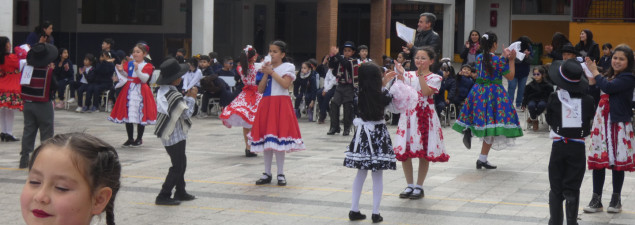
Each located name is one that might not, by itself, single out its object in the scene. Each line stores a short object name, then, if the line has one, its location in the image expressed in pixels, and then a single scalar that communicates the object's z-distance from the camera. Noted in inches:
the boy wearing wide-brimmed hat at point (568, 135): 299.7
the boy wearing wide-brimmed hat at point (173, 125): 362.3
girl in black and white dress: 335.6
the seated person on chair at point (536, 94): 702.5
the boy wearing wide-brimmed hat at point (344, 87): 663.8
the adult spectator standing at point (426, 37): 431.6
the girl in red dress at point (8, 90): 587.8
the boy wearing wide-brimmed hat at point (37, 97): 458.6
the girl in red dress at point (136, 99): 561.0
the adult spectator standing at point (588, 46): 682.2
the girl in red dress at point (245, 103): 500.4
